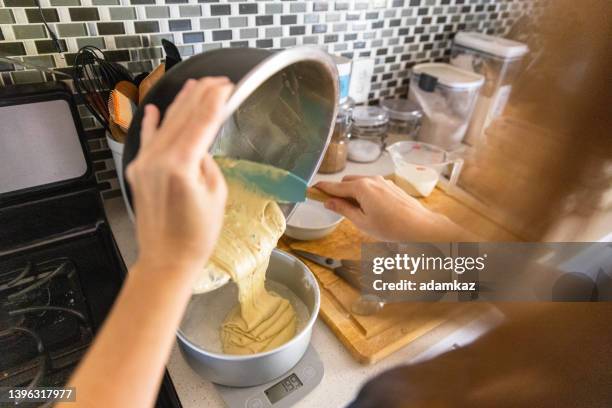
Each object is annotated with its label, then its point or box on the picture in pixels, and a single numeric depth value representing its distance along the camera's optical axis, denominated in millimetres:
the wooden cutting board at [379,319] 560
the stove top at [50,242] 522
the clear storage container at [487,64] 1002
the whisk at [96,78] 649
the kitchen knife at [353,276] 605
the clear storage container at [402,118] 1069
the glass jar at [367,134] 1011
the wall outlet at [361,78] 1007
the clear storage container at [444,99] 999
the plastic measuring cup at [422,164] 877
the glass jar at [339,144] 927
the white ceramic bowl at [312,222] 724
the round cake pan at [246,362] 459
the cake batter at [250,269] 474
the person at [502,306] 257
